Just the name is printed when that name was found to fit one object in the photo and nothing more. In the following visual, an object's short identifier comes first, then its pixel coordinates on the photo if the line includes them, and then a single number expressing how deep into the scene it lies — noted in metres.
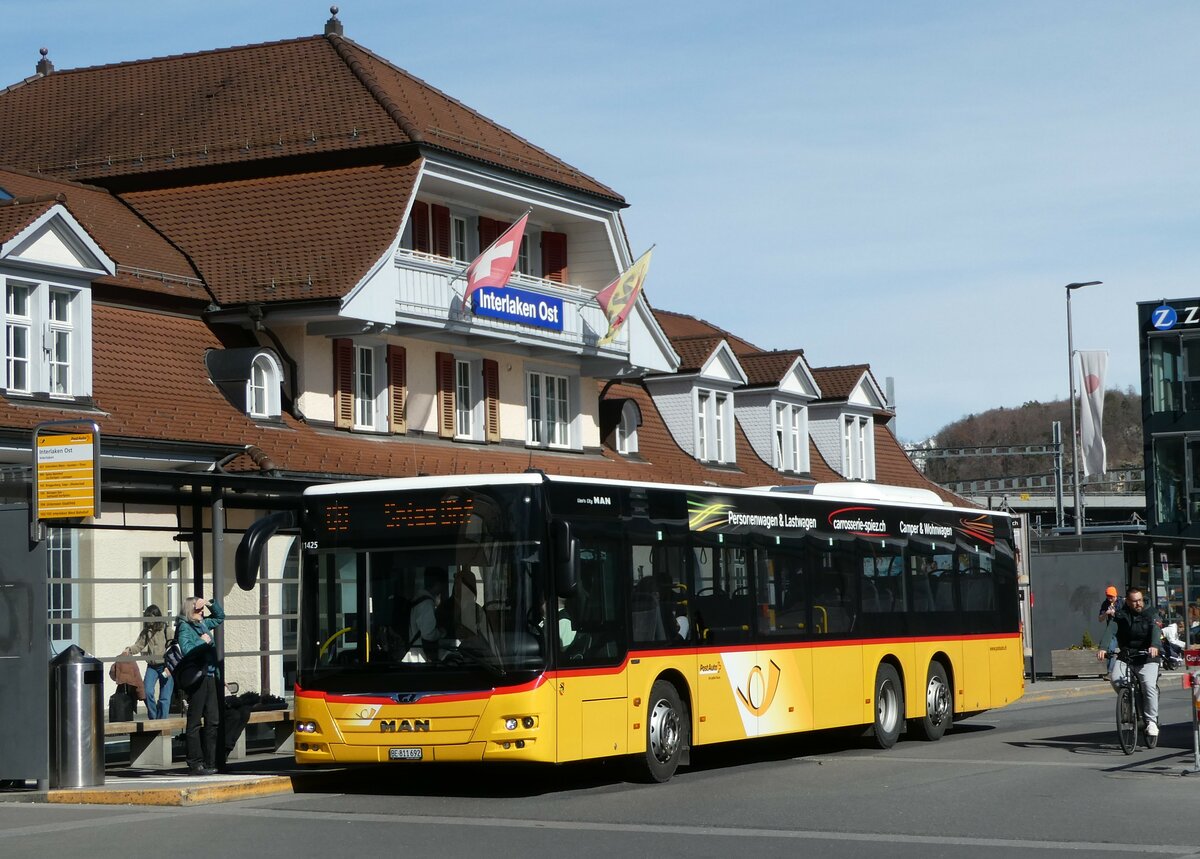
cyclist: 20.53
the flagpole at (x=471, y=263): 33.38
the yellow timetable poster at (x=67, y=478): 16.59
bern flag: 37.28
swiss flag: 33.47
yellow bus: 16.58
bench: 19.36
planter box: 41.28
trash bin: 17.12
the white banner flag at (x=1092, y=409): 54.91
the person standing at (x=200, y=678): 18.31
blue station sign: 34.50
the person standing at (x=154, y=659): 22.73
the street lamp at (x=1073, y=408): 54.16
